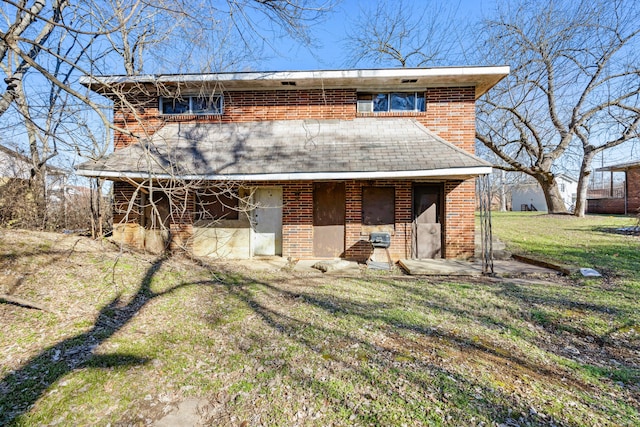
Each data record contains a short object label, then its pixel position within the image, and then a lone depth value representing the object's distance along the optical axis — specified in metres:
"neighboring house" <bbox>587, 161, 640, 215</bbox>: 21.75
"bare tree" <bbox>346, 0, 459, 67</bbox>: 19.27
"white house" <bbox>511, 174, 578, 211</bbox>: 43.24
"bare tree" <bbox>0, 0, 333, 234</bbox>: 3.95
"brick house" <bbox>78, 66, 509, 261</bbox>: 8.55
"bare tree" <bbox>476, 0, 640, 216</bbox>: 15.05
